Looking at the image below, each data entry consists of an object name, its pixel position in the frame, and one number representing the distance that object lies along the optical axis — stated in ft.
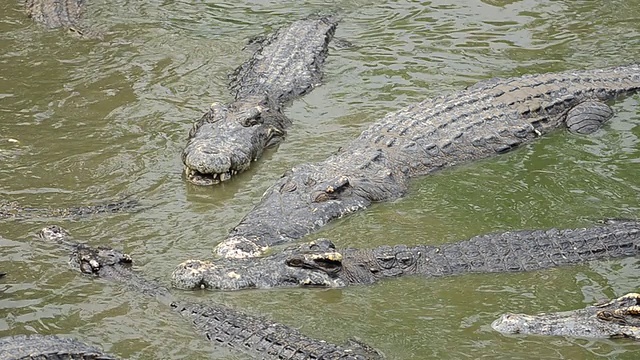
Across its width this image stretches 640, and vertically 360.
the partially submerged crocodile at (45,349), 37.60
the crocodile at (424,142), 54.39
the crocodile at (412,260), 47.26
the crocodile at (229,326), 40.19
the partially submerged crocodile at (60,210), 54.65
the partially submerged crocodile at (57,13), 84.12
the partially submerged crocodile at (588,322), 42.42
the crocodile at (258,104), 60.64
